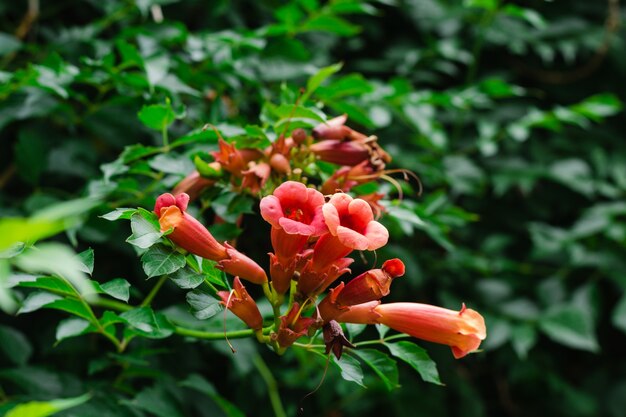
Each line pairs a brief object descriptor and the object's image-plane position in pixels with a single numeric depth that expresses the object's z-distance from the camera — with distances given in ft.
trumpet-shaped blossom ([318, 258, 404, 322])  2.91
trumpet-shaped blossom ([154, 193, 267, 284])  2.89
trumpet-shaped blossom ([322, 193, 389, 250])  2.85
